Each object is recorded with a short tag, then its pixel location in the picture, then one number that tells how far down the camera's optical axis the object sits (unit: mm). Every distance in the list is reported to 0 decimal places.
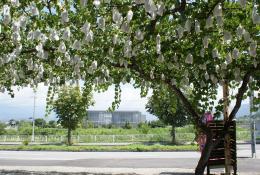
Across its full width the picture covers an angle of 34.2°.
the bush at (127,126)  58438
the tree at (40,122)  67238
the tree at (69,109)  35938
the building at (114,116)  128375
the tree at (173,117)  34462
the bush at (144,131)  44169
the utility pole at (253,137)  21641
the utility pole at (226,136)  10773
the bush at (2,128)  48969
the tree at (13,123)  67700
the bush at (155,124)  58762
